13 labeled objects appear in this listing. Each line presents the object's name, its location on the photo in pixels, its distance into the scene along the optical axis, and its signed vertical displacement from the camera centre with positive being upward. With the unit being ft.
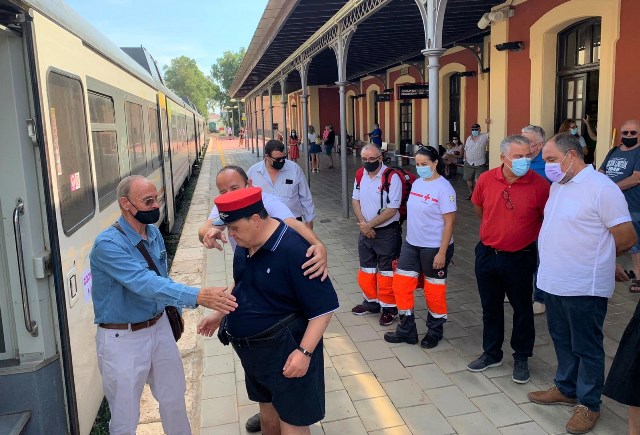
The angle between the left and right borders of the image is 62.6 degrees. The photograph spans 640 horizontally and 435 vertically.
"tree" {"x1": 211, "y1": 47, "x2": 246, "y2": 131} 296.10 +36.69
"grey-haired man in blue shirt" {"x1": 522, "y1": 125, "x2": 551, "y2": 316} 14.52 -0.55
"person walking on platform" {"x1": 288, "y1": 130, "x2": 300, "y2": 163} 58.23 -1.51
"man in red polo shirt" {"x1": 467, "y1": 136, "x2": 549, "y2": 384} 11.92 -2.63
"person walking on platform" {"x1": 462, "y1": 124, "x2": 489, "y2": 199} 35.63 -1.79
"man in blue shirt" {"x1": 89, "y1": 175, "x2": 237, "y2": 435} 8.55 -2.68
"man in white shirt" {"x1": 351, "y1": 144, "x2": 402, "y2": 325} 15.71 -2.93
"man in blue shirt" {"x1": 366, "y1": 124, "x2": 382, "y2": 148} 56.75 -0.64
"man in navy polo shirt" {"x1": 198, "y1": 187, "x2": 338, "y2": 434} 7.61 -2.62
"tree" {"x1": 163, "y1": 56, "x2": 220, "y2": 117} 344.49 +37.32
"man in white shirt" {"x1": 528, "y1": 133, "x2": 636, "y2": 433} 10.02 -2.50
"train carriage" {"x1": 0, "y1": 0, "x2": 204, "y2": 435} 8.30 -1.39
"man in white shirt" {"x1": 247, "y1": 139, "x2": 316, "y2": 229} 16.29 -1.39
